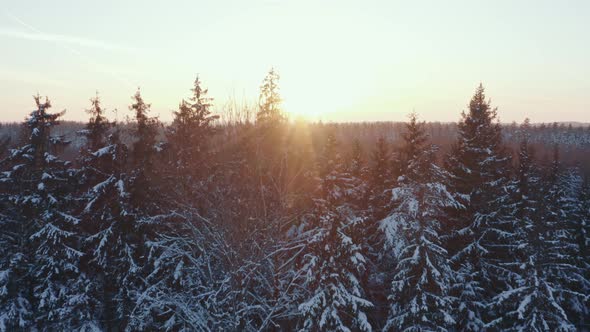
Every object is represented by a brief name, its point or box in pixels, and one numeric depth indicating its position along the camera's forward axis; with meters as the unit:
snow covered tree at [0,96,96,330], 19.11
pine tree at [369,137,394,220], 21.97
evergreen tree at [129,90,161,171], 21.00
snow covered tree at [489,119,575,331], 17.17
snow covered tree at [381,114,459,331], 16.34
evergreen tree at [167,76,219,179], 19.31
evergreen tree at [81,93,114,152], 20.80
